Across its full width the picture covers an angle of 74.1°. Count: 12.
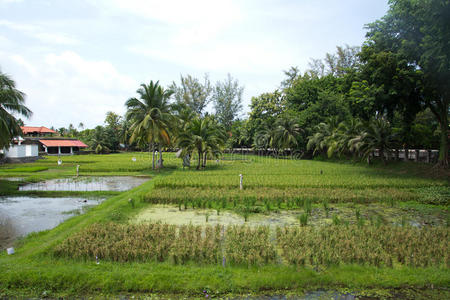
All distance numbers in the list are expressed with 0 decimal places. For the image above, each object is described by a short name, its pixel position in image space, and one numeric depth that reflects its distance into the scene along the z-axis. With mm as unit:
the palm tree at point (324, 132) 33844
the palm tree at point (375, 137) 23469
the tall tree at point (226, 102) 61281
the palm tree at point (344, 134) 27719
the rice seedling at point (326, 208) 10180
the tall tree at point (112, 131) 62844
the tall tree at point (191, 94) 54619
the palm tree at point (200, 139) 22656
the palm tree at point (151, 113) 23406
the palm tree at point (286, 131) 39500
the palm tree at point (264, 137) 44925
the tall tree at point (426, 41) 12750
